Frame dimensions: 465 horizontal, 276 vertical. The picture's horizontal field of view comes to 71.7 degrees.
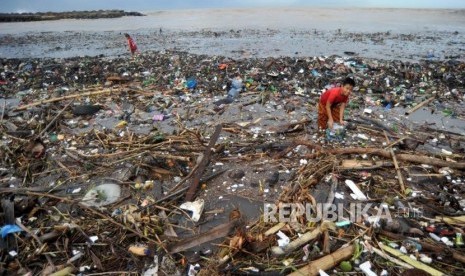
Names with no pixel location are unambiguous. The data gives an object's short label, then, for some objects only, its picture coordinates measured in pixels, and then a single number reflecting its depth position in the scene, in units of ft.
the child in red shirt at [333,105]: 18.37
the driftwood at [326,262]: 9.79
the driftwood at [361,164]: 15.05
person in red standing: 45.42
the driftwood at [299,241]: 10.59
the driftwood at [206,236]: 10.97
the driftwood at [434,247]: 10.17
